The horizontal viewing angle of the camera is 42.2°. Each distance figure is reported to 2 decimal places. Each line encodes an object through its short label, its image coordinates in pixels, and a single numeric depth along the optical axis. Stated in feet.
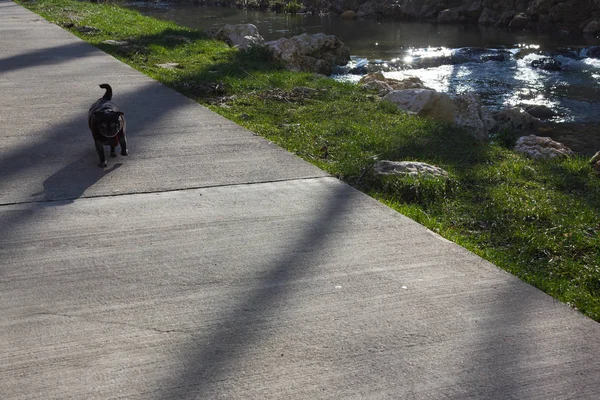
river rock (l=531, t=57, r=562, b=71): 54.03
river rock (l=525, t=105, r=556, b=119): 38.63
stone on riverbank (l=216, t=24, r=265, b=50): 47.84
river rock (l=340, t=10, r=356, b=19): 92.40
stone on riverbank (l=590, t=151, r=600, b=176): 21.57
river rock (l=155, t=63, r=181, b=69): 33.78
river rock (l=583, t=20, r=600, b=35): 74.95
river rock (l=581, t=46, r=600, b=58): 60.45
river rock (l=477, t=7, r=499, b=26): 84.58
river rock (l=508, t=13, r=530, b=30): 81.46
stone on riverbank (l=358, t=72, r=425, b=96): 36.58
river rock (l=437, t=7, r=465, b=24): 87.56
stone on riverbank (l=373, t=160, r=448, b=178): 18.09
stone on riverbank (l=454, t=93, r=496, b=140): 30.00
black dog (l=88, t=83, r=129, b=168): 17.65
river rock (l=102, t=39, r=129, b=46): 39.86
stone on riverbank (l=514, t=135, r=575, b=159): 25.15
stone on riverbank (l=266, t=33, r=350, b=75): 43.03
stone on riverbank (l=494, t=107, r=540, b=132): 35.42
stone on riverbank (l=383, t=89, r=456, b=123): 30.86
